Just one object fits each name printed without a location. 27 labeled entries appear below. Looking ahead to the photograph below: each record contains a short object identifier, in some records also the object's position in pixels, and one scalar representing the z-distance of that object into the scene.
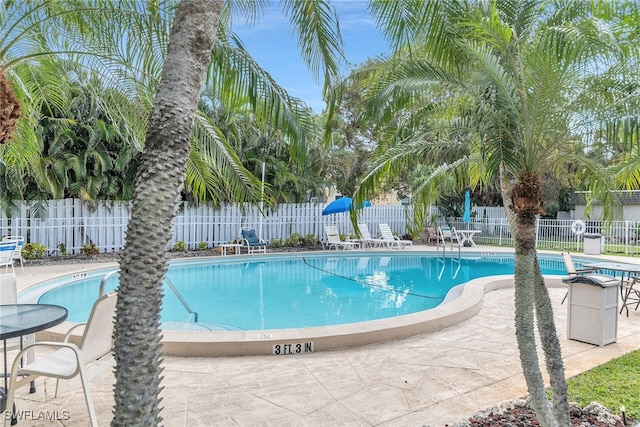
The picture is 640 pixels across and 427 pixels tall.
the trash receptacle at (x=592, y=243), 16.20
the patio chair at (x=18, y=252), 10.23
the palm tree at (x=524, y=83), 3.11
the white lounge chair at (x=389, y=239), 18.11
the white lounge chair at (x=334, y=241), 17.70
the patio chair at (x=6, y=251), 9.09
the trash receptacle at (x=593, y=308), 5.48
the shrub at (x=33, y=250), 12.76
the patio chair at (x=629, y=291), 7.35
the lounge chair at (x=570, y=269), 7.94
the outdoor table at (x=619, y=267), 7.47
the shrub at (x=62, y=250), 13.88
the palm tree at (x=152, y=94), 1.77
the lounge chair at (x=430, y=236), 20.30
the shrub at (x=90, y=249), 13.98
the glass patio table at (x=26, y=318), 3.11
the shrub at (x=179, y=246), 15.74
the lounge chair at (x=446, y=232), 17.47
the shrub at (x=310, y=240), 18.41
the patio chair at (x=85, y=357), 2.95
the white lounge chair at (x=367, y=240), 17.88
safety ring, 19.05
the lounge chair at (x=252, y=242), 16.21
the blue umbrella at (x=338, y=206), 16.95
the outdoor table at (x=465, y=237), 18.67
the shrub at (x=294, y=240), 18.05
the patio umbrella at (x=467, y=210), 18.39
